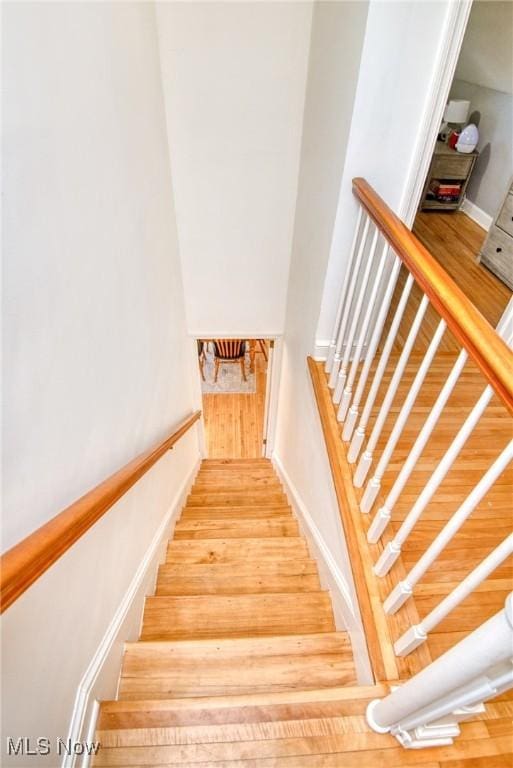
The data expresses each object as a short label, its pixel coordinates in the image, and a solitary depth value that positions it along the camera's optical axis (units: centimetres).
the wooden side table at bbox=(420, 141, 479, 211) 398
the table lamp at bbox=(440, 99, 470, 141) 395
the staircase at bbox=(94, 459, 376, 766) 118
